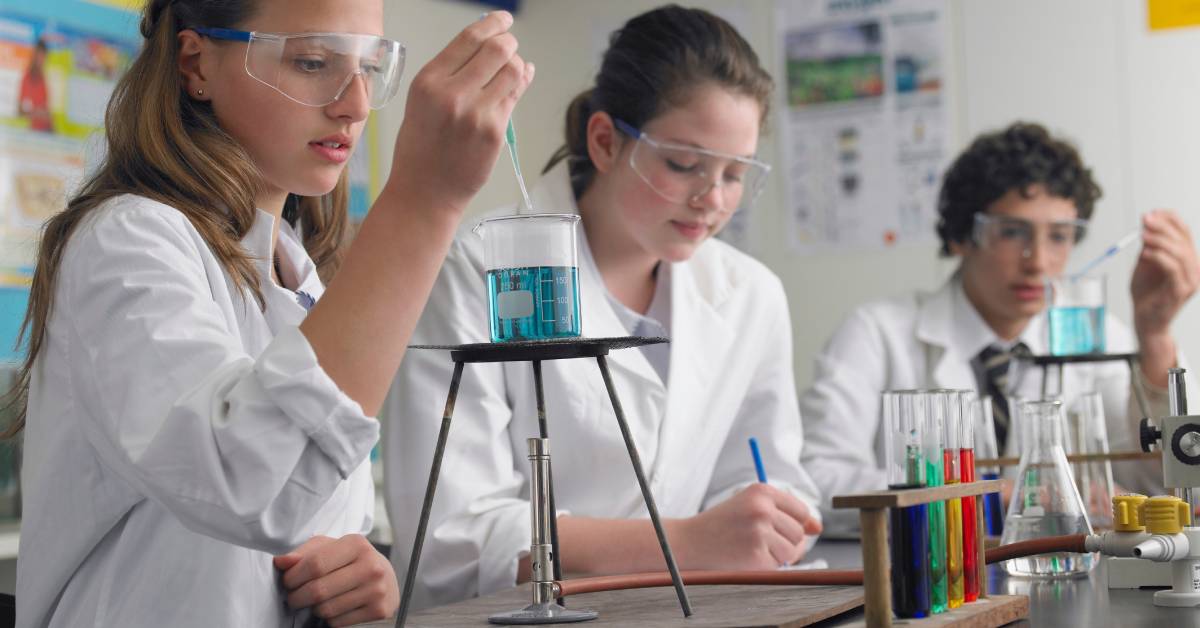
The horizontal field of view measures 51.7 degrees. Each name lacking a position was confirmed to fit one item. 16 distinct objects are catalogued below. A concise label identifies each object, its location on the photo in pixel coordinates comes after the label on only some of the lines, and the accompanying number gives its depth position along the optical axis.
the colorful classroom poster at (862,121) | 4.02
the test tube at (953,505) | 1.14
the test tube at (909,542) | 1.08
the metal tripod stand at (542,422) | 1.03
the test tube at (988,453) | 1.97
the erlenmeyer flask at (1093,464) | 1.95
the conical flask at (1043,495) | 1.51
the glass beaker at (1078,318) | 2.48
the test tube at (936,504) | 1.11
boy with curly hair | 3.07
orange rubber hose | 1.28
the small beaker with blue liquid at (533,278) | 1.10
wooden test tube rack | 1.00
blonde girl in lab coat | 1.00
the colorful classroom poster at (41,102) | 2.85
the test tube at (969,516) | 1.18
